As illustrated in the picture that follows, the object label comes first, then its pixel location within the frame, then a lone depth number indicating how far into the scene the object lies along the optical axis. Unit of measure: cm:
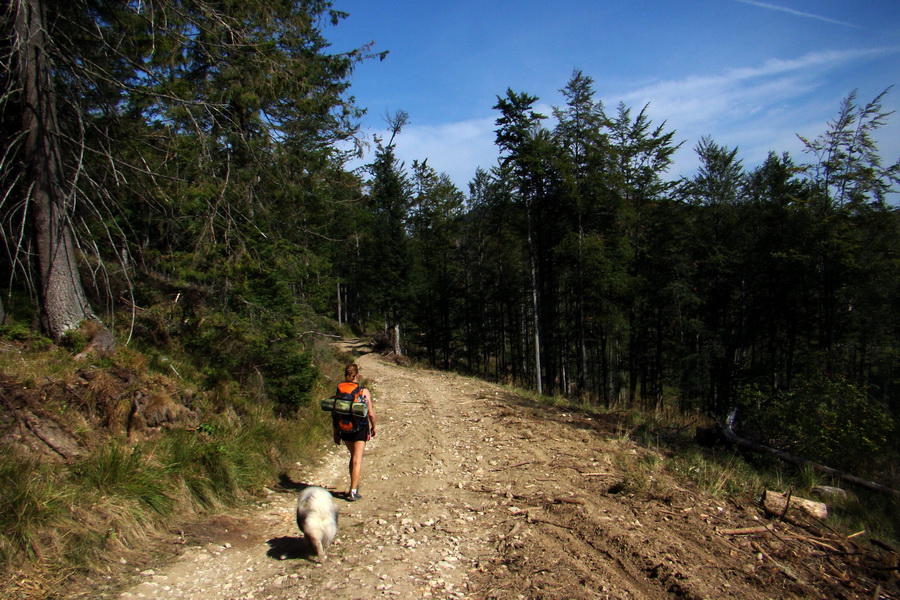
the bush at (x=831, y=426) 888
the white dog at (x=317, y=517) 404
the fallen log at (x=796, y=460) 730
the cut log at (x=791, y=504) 531
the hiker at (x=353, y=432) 567
